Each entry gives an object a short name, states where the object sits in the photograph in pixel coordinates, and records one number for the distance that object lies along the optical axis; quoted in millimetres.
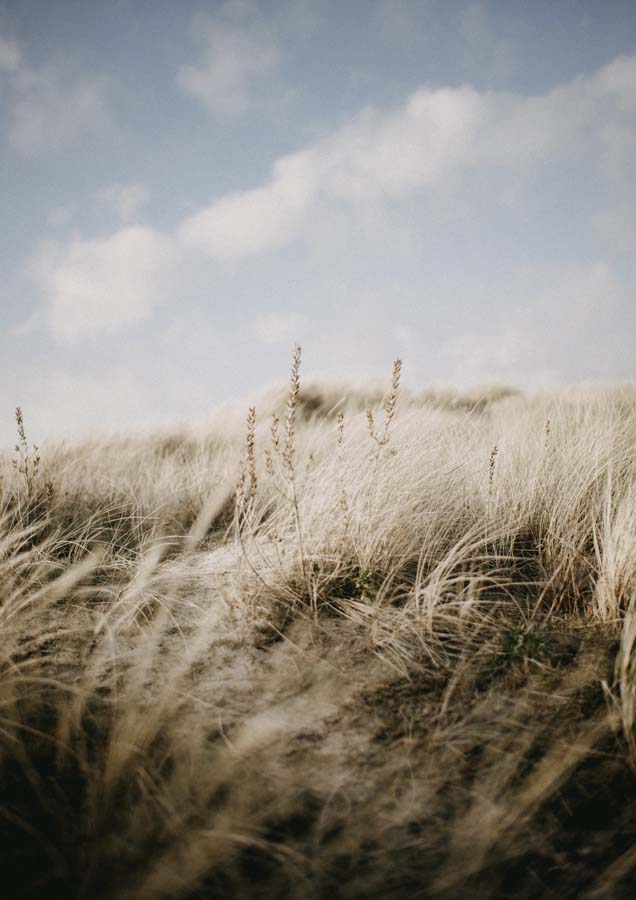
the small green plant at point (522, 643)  1645
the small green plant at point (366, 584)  1946
